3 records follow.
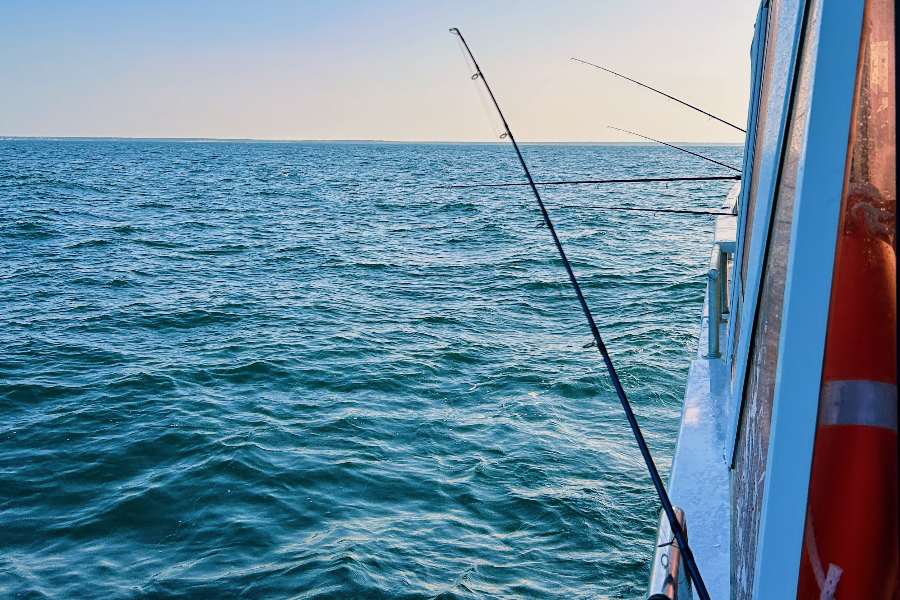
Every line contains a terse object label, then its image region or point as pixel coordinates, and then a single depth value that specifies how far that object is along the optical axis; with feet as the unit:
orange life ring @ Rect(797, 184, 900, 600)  3.29
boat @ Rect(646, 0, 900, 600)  3.30
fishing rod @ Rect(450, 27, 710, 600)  5.09
